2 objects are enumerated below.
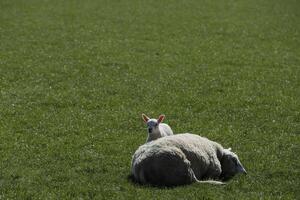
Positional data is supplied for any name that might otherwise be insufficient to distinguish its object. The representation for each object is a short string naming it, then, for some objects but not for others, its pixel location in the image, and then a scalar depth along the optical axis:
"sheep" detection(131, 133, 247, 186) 19.27
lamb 21.25
